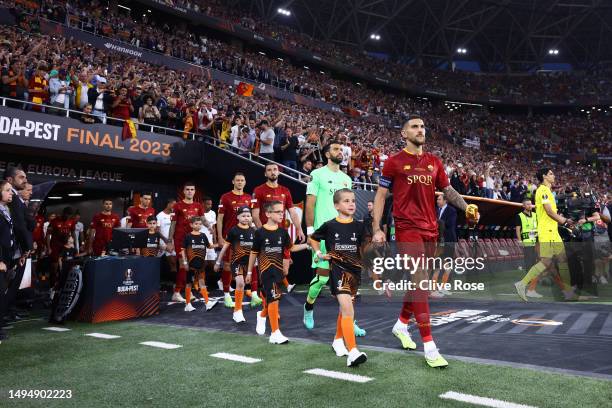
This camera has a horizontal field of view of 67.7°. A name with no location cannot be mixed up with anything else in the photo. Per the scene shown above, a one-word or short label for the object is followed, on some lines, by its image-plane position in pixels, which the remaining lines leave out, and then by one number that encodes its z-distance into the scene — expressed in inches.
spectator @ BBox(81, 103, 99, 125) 452.8
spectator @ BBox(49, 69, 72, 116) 440.5
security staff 376.5
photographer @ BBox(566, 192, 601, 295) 281.0
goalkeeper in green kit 223.8
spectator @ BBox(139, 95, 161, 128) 497.0
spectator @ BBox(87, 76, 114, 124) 466.0
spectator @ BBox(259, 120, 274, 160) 495.5
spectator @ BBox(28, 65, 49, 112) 432.5
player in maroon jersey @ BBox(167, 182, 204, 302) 344.8
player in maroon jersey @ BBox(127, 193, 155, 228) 390.9
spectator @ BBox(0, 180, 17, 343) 208.2
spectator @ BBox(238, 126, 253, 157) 521.0
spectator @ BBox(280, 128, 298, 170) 505.7
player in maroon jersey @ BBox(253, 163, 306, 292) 292.8
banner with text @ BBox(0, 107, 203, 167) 413.1
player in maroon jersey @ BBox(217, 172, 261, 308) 311.1
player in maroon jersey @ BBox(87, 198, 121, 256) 399.2
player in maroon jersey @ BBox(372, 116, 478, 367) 169.2
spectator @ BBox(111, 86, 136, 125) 478.6
